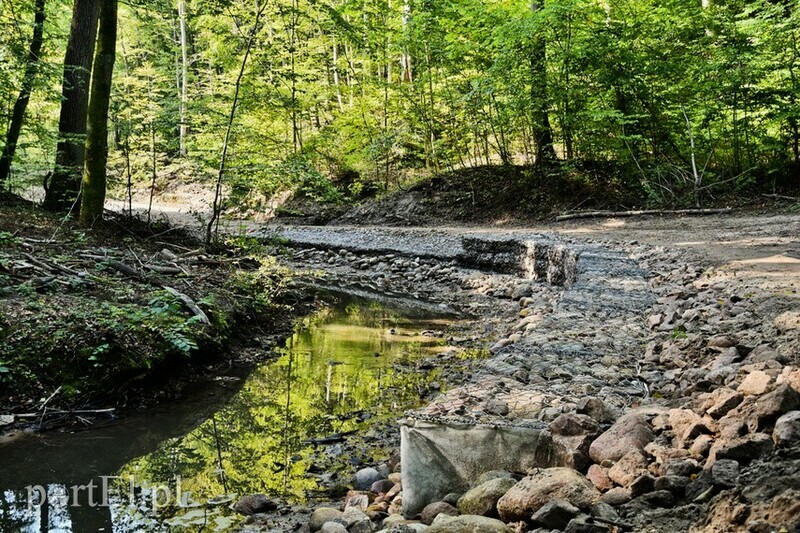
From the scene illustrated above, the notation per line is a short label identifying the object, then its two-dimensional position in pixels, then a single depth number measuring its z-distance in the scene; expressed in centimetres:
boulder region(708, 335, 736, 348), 369
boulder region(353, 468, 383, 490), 335
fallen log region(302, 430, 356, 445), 410
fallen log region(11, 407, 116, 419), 409
